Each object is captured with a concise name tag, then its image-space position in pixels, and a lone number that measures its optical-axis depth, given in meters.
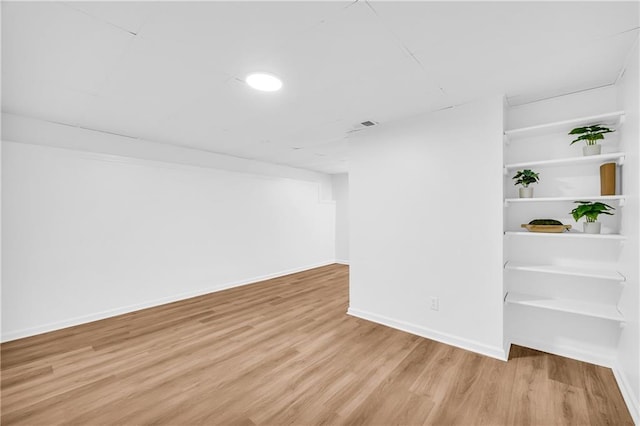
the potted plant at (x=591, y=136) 2.28
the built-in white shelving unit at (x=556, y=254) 2.30
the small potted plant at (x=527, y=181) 2.55
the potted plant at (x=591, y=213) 2.26
